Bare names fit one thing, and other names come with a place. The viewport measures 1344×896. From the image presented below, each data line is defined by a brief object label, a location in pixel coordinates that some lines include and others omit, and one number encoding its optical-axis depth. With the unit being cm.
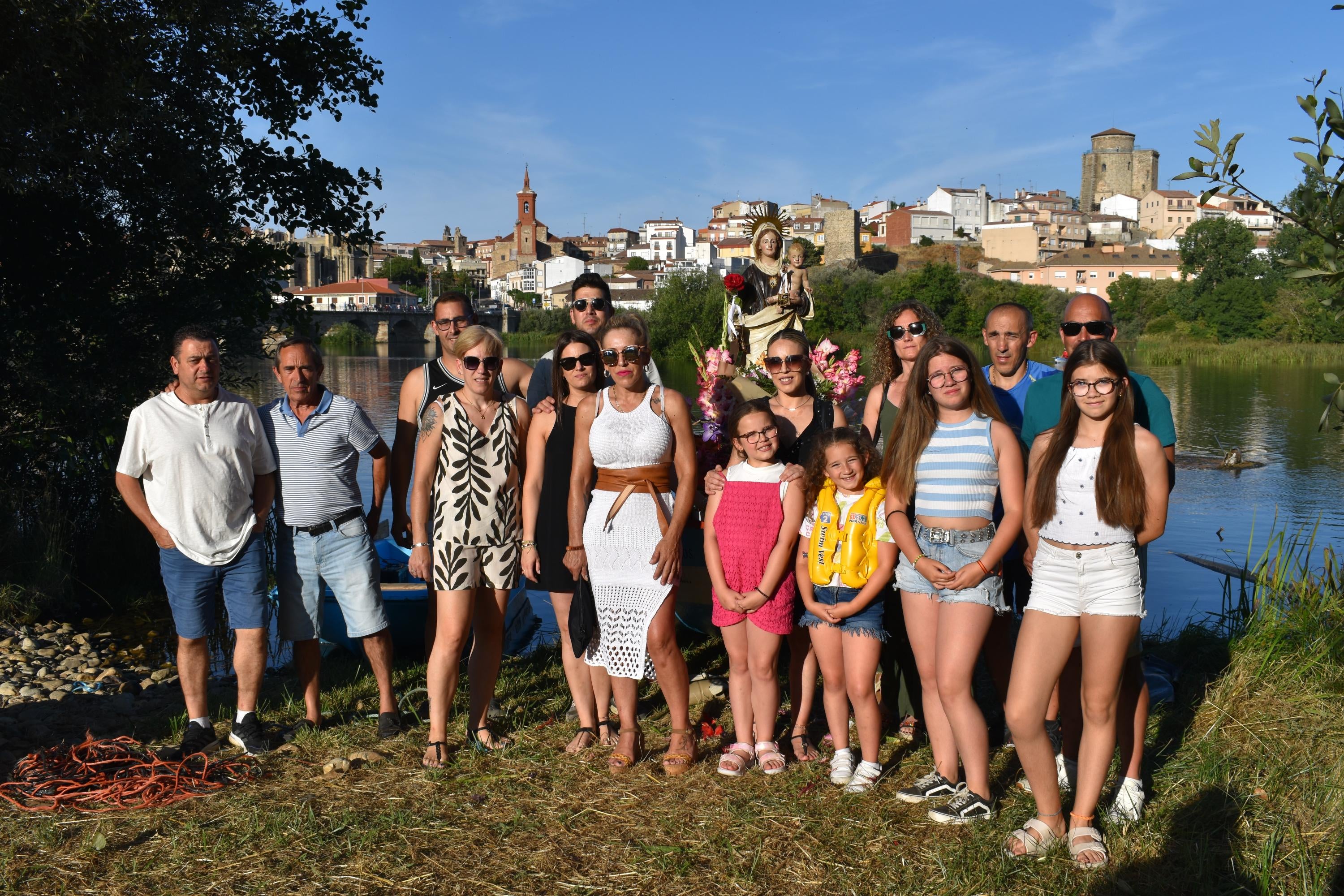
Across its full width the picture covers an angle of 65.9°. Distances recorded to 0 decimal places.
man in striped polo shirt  455
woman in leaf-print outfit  426
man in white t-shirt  430
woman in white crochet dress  411
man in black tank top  465
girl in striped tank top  357
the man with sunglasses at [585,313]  487
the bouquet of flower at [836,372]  548
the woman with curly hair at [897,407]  442
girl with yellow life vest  398
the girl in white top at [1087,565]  325
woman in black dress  432
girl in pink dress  411
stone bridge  7606
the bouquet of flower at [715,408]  529
